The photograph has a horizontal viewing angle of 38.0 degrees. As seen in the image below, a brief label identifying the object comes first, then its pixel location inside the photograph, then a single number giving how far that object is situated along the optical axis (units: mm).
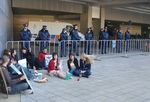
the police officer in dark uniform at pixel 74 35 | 12667
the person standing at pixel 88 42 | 12898
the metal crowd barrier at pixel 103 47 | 11633
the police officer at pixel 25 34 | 11219
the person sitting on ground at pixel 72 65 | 8070
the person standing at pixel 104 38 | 13434
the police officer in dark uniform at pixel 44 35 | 11875
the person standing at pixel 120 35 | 15781
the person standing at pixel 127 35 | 16127
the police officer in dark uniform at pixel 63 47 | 11555
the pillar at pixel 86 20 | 23172
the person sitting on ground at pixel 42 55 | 9297
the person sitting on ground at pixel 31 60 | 9014
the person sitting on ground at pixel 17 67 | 6227
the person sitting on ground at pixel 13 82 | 5270
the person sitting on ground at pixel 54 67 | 7986
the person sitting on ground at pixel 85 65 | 7914
